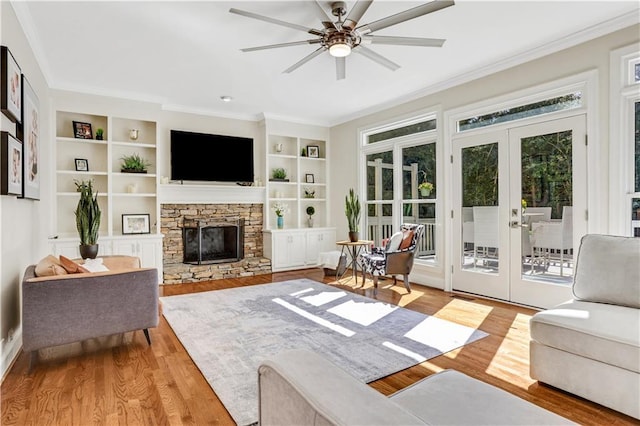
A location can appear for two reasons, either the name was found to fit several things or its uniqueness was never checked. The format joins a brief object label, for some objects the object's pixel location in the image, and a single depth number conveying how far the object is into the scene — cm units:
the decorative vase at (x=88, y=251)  409
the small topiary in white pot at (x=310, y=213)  698
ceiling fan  261
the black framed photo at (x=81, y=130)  510
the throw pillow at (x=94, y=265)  327
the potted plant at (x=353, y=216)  529
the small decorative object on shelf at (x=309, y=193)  710
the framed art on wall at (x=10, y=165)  245
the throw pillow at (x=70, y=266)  283
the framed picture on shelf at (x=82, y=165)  517
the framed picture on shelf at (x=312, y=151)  705
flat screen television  586
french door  363
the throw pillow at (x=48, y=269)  263
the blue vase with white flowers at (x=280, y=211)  664
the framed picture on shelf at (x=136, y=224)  547
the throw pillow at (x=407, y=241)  471
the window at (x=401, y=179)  517
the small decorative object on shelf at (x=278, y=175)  677
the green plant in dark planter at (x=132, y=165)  544
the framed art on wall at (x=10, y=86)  247
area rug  244
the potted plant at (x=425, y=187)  518
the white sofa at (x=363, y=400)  75
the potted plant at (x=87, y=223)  409
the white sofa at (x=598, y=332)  189
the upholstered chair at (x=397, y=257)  456
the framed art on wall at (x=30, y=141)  305
